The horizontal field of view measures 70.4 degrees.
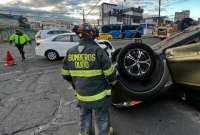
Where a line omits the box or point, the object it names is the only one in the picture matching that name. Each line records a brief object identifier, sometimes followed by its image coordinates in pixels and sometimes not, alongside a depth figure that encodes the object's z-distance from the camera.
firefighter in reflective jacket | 1.80
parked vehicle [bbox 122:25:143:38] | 22.74
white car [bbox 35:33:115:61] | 7.20
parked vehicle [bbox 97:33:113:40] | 18.72
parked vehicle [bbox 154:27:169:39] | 14.84
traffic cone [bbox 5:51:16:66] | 6.84
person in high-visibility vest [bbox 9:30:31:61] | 7.71
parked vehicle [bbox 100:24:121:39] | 22.64
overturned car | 2.40
